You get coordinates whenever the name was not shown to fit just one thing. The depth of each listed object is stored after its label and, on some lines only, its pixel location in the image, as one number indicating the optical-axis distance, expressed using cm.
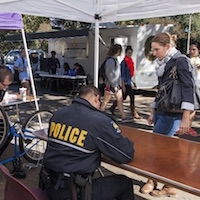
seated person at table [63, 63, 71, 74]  1188
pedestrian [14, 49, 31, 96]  828
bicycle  373
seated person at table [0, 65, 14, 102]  362
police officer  195
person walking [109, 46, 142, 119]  701
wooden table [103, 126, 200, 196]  183
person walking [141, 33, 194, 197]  267
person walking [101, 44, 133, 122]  580
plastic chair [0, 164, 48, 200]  166
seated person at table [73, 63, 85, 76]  1163
